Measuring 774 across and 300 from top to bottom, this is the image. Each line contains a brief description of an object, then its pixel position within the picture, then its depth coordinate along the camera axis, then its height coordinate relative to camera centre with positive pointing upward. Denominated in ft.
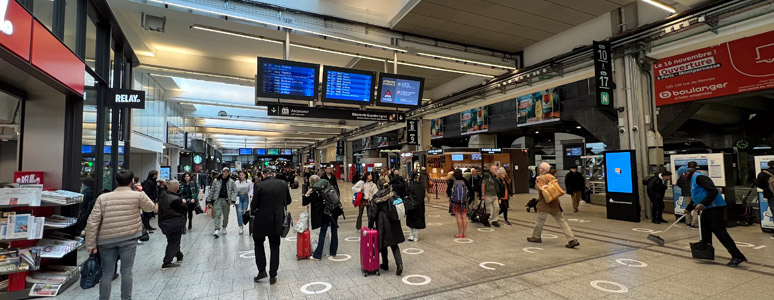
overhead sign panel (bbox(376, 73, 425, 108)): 25.62 +6.01
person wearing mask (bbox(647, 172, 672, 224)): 24.32 -2.00
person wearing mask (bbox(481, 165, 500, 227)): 24.68 -1.99
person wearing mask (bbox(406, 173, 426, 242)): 18.03 -2.42
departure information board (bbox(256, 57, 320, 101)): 21.74 +5.98
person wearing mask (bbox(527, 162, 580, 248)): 17.76 -2.40
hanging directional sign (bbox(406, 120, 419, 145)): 52.34 +5.48
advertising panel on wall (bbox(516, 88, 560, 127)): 44.70 +8.18
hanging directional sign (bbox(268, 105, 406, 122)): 23.25 +4.09
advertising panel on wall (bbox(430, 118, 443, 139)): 69.00 +8.04
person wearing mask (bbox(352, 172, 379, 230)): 20.66 -1.34
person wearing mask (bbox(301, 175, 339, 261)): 15.81 -1.92
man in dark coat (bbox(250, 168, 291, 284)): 12.76 -1.95
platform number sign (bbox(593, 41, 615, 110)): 24.52 +6.73
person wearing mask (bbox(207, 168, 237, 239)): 21.63 -1.67
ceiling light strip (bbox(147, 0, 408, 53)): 18.82 +9.23
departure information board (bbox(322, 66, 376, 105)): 23.91 +6.02
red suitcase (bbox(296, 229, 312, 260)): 16.03 -3.69
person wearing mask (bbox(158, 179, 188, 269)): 14.99 -2.26
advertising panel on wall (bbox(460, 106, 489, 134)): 57.31 +8.08
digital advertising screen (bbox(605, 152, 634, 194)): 25.80 -0.60
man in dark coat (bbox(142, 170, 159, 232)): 21.42 -1.17
